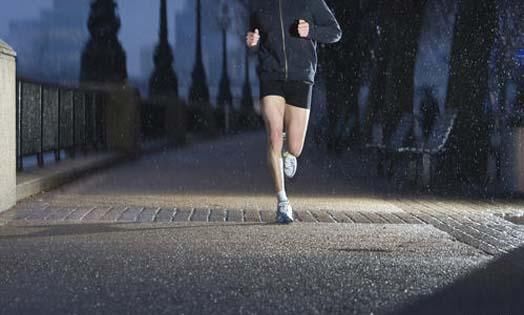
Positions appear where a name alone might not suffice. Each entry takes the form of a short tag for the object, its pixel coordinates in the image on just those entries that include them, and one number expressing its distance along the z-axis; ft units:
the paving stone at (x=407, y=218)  48.07
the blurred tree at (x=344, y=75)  167.67
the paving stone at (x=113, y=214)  47.23
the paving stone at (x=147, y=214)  47.42
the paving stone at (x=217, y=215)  47.54
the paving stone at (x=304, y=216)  47.93
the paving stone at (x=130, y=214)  47.25
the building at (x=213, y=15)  284.29
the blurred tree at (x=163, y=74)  258.85
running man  46.69
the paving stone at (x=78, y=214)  47.46
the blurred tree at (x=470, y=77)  85.08
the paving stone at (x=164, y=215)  47.46
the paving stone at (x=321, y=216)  47.97
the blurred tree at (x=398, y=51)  127.01
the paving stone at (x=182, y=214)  47.46
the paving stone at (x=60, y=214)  47.31
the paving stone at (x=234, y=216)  47.54
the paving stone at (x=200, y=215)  47.50
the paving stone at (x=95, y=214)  47.19
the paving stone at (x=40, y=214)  47.19
